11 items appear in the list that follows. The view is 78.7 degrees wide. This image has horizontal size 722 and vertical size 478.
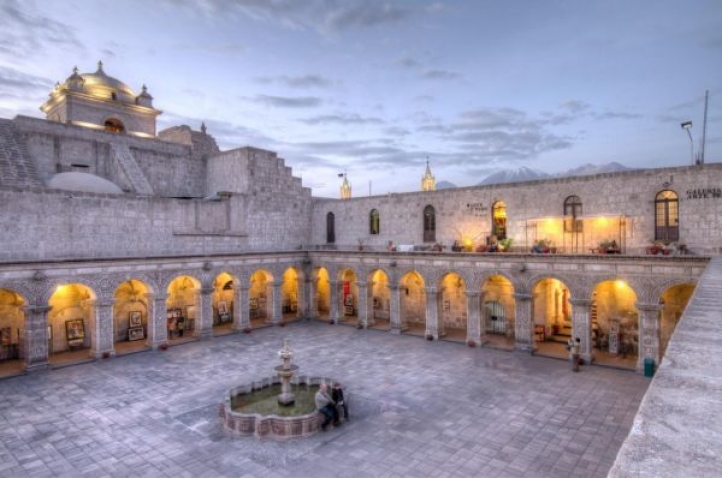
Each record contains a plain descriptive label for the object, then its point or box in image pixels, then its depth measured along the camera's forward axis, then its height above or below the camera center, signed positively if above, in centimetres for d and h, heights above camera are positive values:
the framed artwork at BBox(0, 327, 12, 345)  2136 -474
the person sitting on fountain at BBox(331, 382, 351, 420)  1364 -515
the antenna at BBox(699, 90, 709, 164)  2462 +596
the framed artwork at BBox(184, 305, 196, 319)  2808 -488
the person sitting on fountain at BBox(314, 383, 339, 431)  1321 -527
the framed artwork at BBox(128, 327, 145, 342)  2525 -563
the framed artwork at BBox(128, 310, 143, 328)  2547 -480
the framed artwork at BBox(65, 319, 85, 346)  2307 -498
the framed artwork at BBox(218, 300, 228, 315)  2997 -494
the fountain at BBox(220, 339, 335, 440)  1290 -571
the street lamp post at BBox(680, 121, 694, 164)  2088 +485
